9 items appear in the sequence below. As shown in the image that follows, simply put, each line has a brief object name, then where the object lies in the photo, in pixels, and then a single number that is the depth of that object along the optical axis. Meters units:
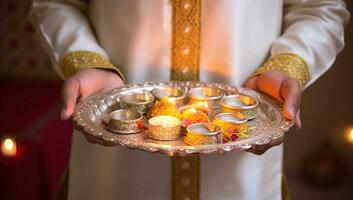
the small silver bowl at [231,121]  0.82
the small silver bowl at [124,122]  0.80
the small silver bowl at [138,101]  0.90
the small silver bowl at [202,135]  0.76
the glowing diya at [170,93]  0.93
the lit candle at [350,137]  1.74
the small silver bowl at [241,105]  0.88
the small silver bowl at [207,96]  0.92
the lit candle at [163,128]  0.79
